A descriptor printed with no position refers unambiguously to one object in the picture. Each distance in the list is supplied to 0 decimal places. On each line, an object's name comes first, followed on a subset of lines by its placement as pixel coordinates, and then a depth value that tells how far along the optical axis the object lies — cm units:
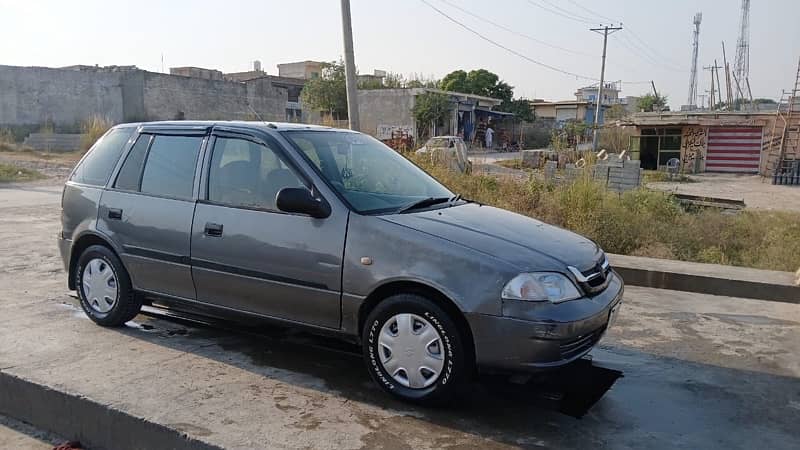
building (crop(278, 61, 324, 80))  7856
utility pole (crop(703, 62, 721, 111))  5915
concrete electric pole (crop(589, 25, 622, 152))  4697
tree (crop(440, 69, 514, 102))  5734
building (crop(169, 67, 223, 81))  5416
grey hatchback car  346
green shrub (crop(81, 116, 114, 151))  2714
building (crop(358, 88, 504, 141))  4156
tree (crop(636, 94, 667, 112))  6470
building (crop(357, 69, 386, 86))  5084
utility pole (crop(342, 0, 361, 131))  1197
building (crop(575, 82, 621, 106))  8542
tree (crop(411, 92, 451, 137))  4072
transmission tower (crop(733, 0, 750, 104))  5888
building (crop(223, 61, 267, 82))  6561
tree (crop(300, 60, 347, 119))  4266
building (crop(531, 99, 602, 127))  6175
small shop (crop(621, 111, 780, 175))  3491
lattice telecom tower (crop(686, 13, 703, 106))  6862
